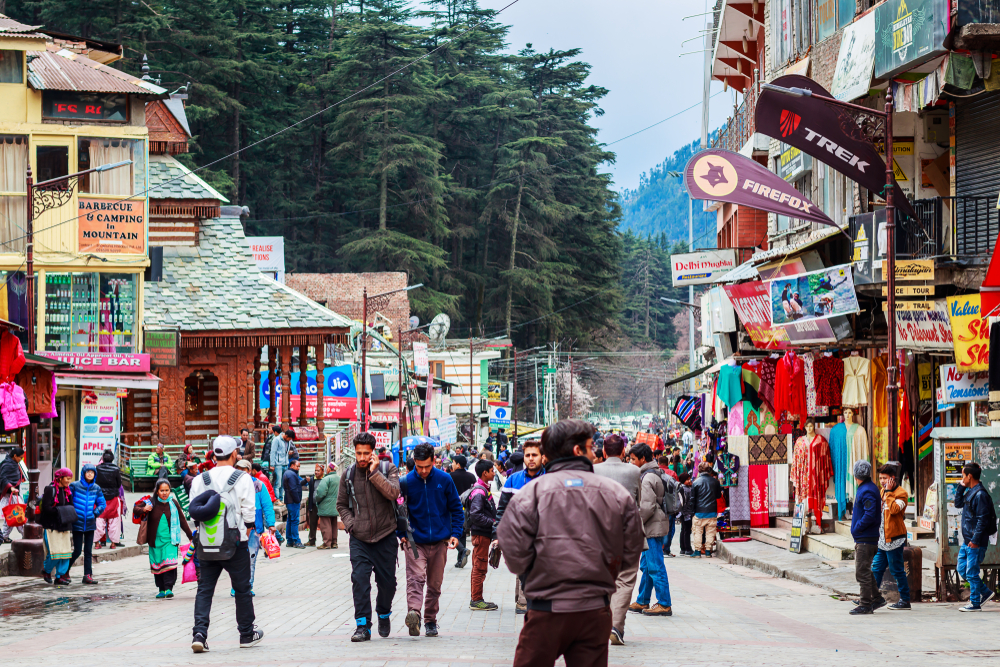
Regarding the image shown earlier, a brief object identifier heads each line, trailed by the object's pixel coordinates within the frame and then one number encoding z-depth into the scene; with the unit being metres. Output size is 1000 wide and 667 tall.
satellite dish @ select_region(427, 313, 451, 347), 63.44
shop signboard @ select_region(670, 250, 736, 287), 34.97
